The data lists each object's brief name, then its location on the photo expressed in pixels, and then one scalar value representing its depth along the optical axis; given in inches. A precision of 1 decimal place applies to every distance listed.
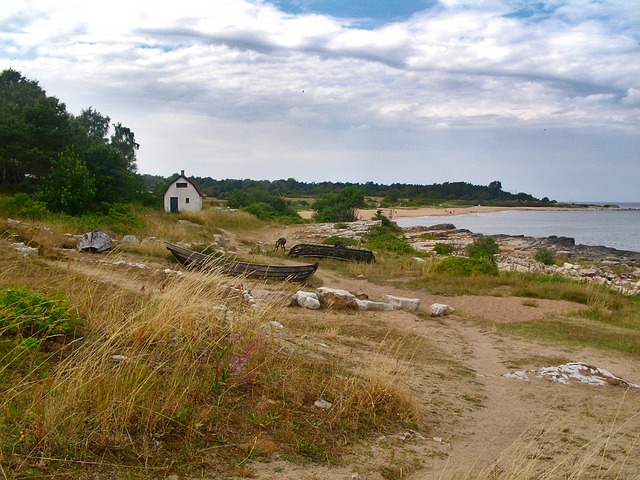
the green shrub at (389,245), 1242.0
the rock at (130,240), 839.8
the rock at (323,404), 212.7
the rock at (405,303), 535.2
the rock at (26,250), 484.2
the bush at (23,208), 895.7
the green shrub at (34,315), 206.7
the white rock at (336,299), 497.7
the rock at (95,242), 693.9
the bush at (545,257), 1295.5
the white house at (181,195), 1676.9
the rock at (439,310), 526.0
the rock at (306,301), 491.5
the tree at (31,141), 1073.5
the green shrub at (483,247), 1166.6
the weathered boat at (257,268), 575.8
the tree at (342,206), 2162.9
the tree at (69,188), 990.0
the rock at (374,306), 511.1
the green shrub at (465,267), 760.3
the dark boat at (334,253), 903.7
